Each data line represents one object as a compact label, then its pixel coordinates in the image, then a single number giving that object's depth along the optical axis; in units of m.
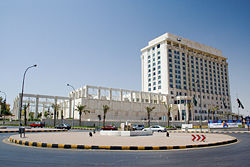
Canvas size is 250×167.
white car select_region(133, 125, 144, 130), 42.16
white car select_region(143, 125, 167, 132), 38.03
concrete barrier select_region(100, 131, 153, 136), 22.17
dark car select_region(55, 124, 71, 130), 46.03
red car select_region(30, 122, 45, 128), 50.54
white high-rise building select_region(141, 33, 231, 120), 97.56
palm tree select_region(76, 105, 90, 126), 63.03
